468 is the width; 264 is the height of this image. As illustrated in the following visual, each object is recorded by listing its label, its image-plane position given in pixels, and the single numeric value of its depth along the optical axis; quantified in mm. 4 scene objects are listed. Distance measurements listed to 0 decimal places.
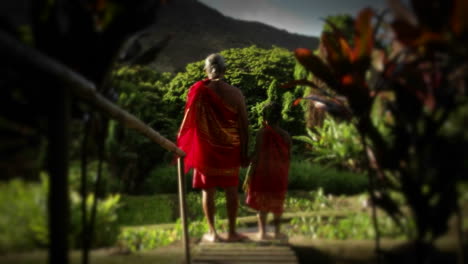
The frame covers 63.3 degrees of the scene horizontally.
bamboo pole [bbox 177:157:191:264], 2127
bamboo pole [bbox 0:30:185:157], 624
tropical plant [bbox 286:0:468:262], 951
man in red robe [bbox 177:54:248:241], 2848
